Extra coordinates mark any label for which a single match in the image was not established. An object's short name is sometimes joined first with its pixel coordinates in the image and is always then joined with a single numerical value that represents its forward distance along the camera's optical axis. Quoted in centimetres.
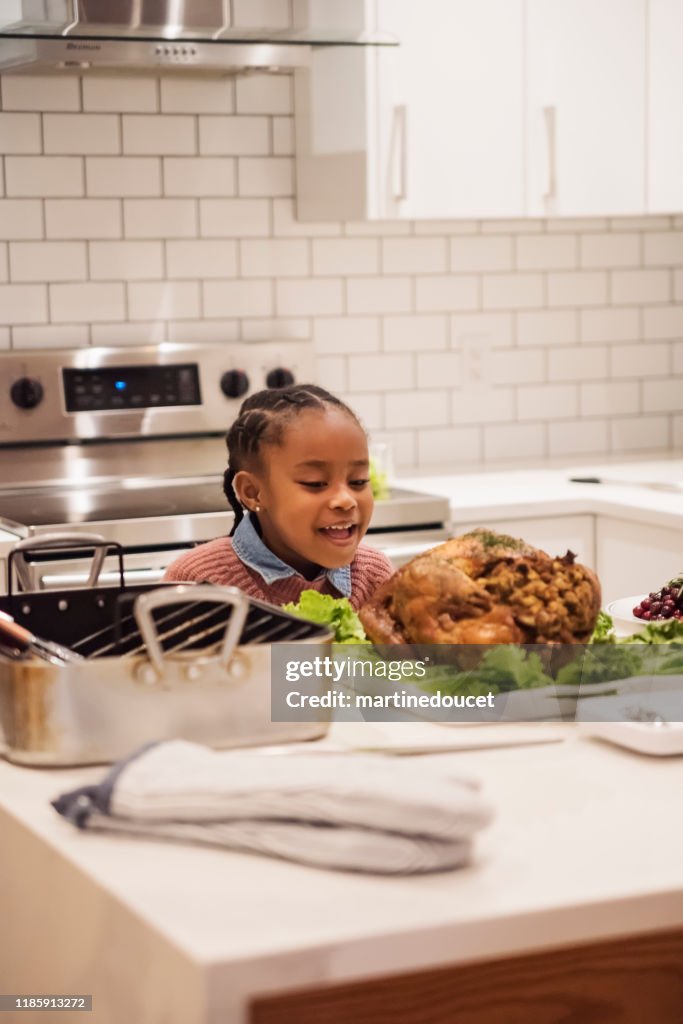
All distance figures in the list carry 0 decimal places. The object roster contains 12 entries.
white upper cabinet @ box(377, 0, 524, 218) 358
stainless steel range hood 319
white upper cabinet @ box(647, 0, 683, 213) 381
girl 226
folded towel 122
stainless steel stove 336
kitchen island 110
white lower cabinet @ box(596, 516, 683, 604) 334
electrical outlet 418
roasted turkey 164
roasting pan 145
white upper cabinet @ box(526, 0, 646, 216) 370
